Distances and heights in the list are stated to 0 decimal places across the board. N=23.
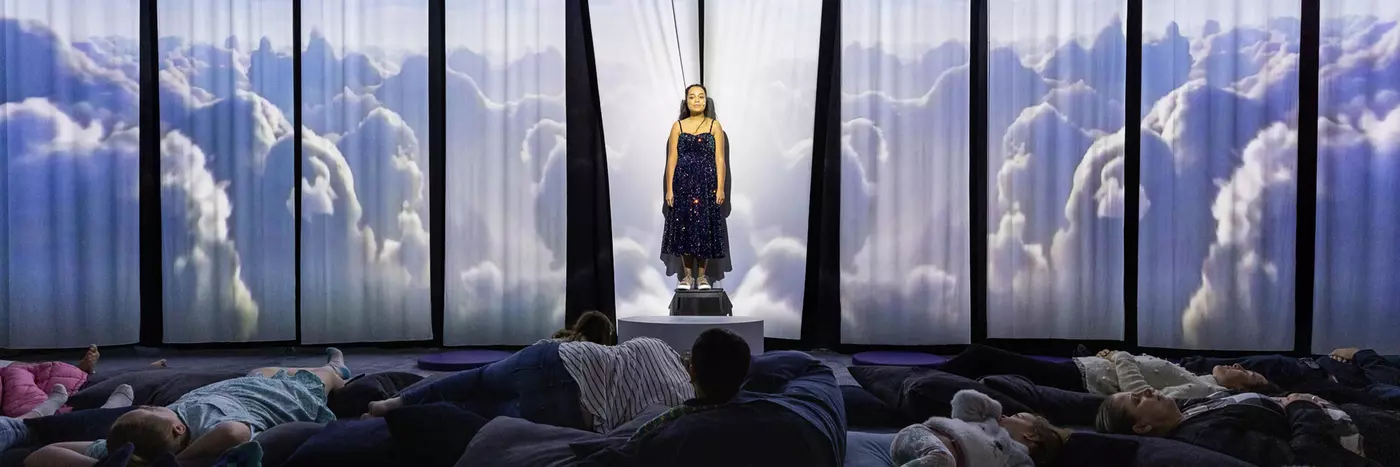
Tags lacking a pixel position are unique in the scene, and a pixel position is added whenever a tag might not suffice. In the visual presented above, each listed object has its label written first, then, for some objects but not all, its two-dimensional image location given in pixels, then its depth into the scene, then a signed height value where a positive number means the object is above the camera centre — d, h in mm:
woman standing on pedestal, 5109 +208
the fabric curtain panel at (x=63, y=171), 5035 +310
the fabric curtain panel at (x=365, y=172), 5234 +310
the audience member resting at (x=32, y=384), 2770 -567
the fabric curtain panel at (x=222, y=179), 5184 +266
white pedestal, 4191 -554
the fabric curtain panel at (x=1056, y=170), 4996 +290
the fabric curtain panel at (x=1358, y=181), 4707 +206
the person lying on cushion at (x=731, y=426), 1688 -434
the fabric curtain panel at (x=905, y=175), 5113 +270
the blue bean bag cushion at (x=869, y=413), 2902 -677
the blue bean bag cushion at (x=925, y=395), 2750 -596
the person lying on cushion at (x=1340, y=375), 2838 -599
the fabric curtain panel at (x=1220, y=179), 4812 +227
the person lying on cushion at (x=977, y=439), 2037 -569
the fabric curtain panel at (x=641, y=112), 5453 +713
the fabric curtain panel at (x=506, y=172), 5328 +311
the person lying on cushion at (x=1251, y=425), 2229 -596
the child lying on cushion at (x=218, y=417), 2104 -561
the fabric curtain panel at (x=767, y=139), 5293 +518
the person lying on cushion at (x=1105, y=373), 2996 -583
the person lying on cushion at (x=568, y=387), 2420 -495
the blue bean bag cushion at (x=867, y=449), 2195 -629
